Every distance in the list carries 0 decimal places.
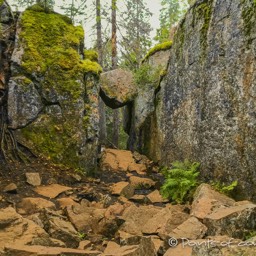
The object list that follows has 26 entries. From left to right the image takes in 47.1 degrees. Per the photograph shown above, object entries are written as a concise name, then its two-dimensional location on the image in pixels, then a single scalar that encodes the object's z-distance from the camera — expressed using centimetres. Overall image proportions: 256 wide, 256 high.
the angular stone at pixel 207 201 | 654
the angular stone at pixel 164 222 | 594
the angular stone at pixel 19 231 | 497
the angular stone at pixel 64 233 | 554
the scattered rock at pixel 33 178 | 898
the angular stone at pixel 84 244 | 548
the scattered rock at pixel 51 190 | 847
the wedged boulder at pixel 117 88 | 1627
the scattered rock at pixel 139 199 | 884
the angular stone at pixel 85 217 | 643
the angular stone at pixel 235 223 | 538
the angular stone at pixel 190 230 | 533
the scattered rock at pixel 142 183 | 1038
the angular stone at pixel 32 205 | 712
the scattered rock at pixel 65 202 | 784
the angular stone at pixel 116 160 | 1307
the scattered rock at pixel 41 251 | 435
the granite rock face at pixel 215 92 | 778
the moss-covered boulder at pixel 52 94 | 1062
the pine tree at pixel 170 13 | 2945
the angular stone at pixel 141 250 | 442
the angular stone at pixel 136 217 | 615
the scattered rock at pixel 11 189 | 807
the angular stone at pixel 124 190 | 935
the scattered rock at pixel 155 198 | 897
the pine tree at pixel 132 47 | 1980
